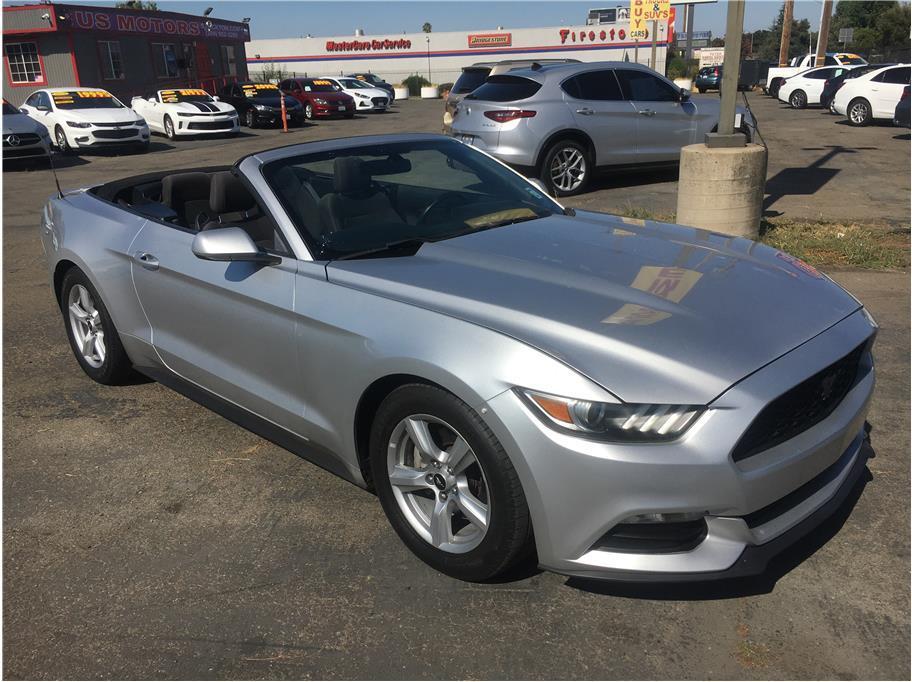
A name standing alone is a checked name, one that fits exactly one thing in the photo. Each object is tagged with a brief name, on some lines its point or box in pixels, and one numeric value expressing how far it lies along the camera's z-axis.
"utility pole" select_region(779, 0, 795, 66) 40.81
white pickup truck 32.88
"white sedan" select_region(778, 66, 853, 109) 28.05
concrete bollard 7.19
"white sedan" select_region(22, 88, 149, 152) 20.25
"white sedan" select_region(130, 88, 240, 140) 23.77
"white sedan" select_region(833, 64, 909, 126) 20.20
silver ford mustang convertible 2.42
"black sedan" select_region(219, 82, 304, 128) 27.78
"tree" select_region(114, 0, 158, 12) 71.25
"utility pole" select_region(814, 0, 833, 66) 36.50
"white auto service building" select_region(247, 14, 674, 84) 65.31
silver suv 10.77
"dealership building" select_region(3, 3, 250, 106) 31.86
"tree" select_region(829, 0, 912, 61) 58.66
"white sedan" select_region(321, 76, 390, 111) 35.59
